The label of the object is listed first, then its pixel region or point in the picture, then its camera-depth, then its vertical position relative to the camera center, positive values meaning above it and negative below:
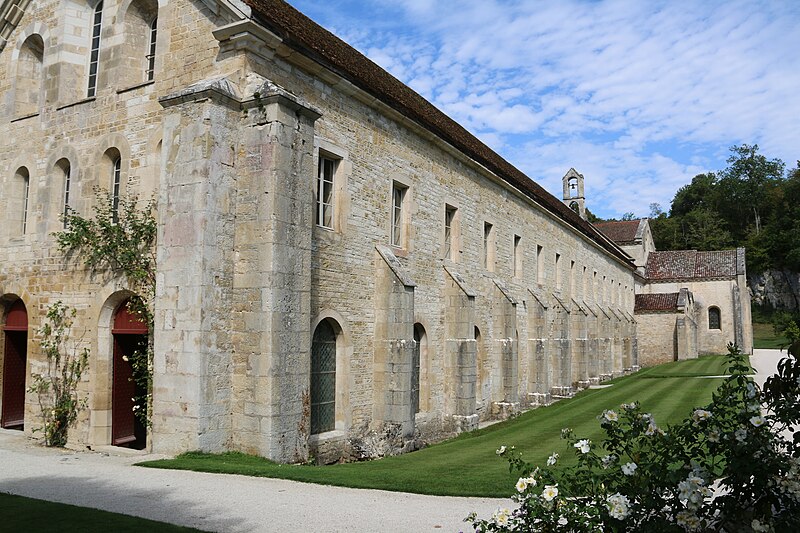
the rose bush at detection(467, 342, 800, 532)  3.71 -1.02
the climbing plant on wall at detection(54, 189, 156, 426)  10.54 +1.28
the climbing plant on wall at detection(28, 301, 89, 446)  11.62 -1.21
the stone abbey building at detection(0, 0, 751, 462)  9.45 +1.75
